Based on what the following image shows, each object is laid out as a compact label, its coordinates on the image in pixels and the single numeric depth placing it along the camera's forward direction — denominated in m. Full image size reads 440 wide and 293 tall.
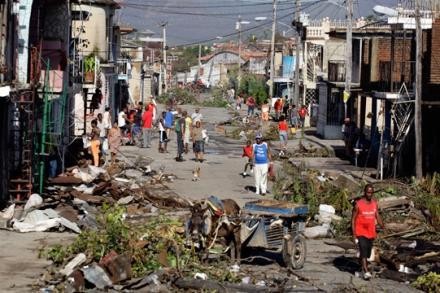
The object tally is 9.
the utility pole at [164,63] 117.54
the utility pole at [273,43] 76.50
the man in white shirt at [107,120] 40.25
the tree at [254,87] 90.62
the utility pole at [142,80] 84.25
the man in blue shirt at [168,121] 42.09
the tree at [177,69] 196.80
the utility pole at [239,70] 114.63
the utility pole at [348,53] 47.16
